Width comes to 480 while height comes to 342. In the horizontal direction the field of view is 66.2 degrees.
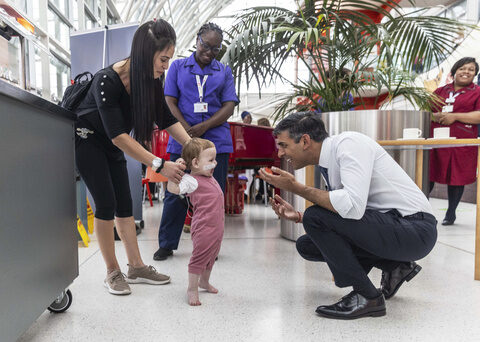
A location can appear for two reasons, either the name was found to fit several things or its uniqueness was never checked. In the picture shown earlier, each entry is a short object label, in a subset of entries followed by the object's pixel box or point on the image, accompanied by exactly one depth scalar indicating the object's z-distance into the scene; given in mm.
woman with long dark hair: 1504
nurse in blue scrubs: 2336
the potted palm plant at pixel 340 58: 2298
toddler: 1571
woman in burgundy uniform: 3029
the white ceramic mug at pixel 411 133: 1997
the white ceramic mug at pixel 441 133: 1992
